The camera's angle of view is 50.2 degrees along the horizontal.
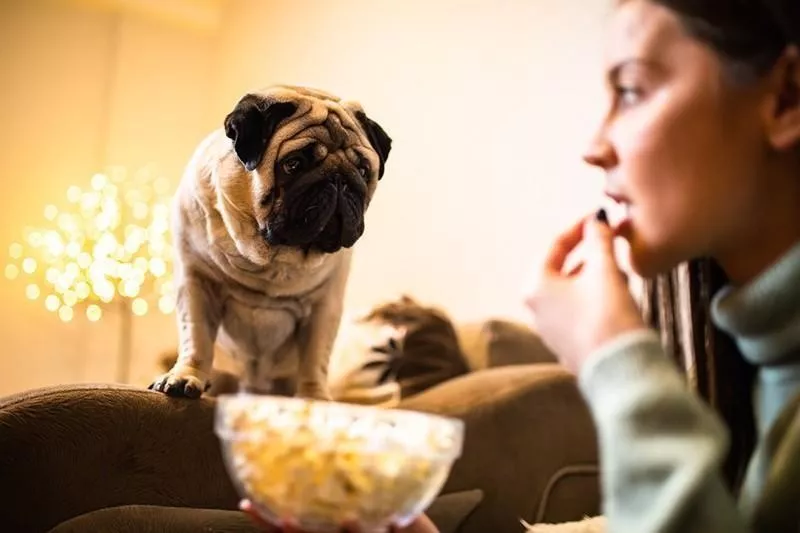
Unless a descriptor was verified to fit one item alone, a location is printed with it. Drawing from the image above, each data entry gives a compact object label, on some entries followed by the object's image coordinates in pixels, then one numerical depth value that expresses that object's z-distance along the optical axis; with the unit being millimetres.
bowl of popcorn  577
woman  575
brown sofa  903
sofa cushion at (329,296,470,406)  1573
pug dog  958
